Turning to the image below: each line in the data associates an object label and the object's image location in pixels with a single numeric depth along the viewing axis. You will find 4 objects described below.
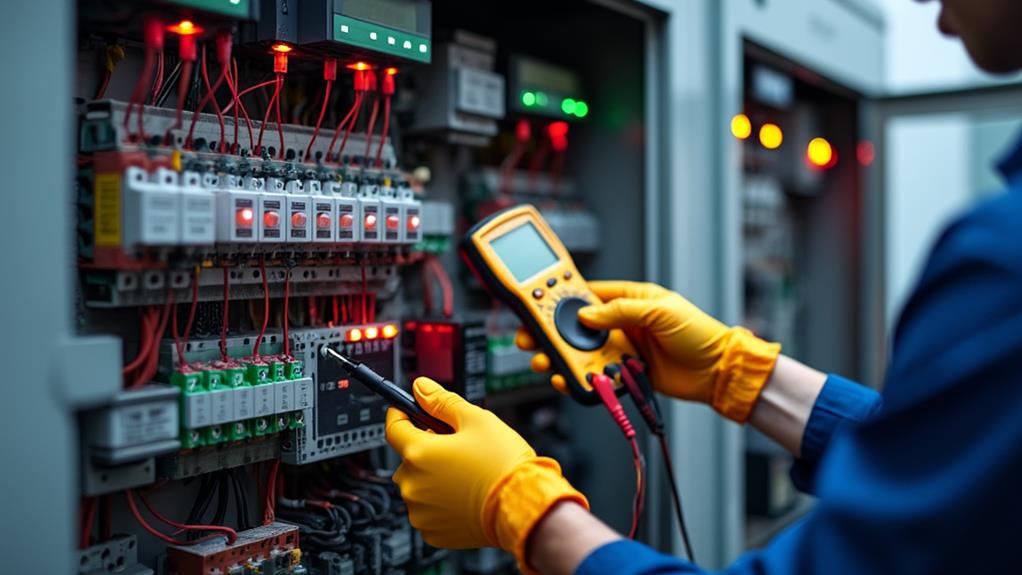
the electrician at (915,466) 0.65
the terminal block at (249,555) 1.06
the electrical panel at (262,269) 0.94
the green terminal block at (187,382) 1.00
